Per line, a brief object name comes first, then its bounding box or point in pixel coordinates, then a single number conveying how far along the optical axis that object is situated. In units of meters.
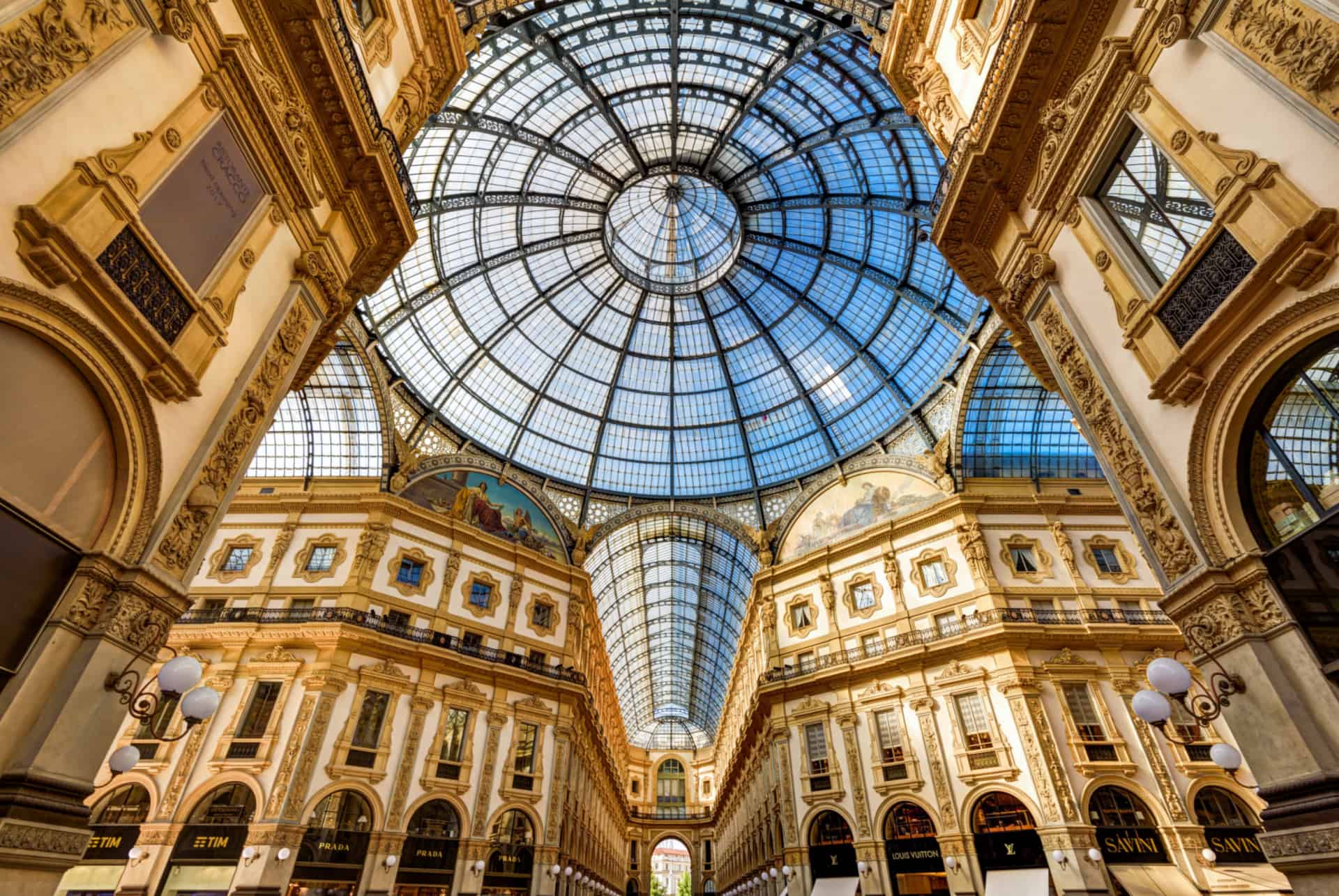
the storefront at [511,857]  25.17
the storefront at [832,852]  25.52
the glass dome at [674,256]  27.73
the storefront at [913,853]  23.69
